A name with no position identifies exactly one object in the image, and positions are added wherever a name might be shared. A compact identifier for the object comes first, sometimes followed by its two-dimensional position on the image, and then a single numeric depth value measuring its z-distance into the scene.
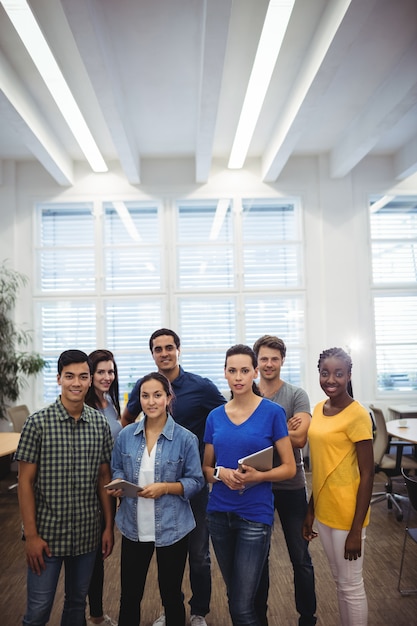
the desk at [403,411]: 6.74
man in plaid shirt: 2.09
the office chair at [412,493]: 2.93
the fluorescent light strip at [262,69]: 3.69
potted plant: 6.78
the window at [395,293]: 7.53
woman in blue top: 2.11
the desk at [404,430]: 4.60
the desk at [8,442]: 4.48
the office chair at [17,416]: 5.98
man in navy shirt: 2.81
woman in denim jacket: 2.23
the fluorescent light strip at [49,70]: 3.57
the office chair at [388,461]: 4.73
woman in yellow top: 2.16
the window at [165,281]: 7.47
